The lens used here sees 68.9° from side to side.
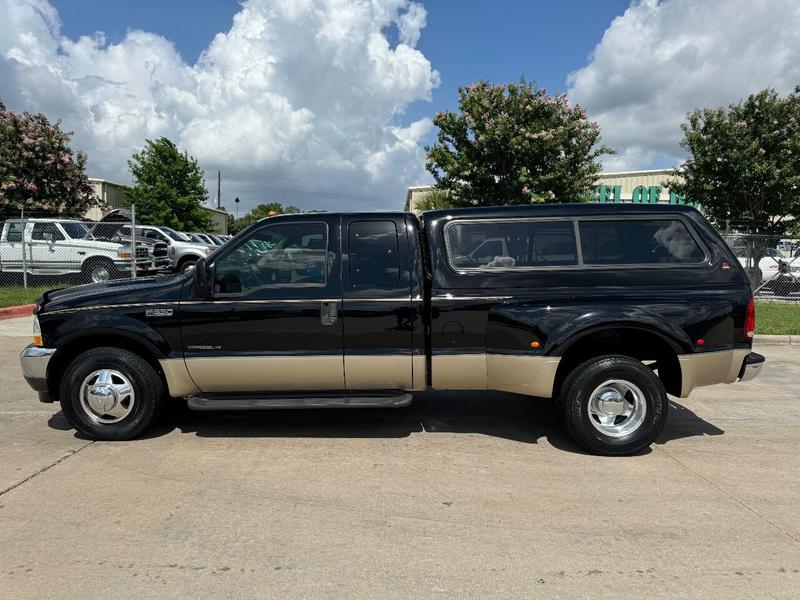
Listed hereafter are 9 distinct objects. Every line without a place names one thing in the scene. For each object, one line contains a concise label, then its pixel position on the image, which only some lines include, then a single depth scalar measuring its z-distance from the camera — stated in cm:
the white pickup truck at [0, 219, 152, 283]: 1488
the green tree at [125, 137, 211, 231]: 3145
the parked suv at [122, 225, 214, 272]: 1825
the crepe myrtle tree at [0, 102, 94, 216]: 2373
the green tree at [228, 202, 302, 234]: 6925
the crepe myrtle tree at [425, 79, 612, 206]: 1753
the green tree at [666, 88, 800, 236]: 1586
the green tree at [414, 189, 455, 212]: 2083
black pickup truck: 453
